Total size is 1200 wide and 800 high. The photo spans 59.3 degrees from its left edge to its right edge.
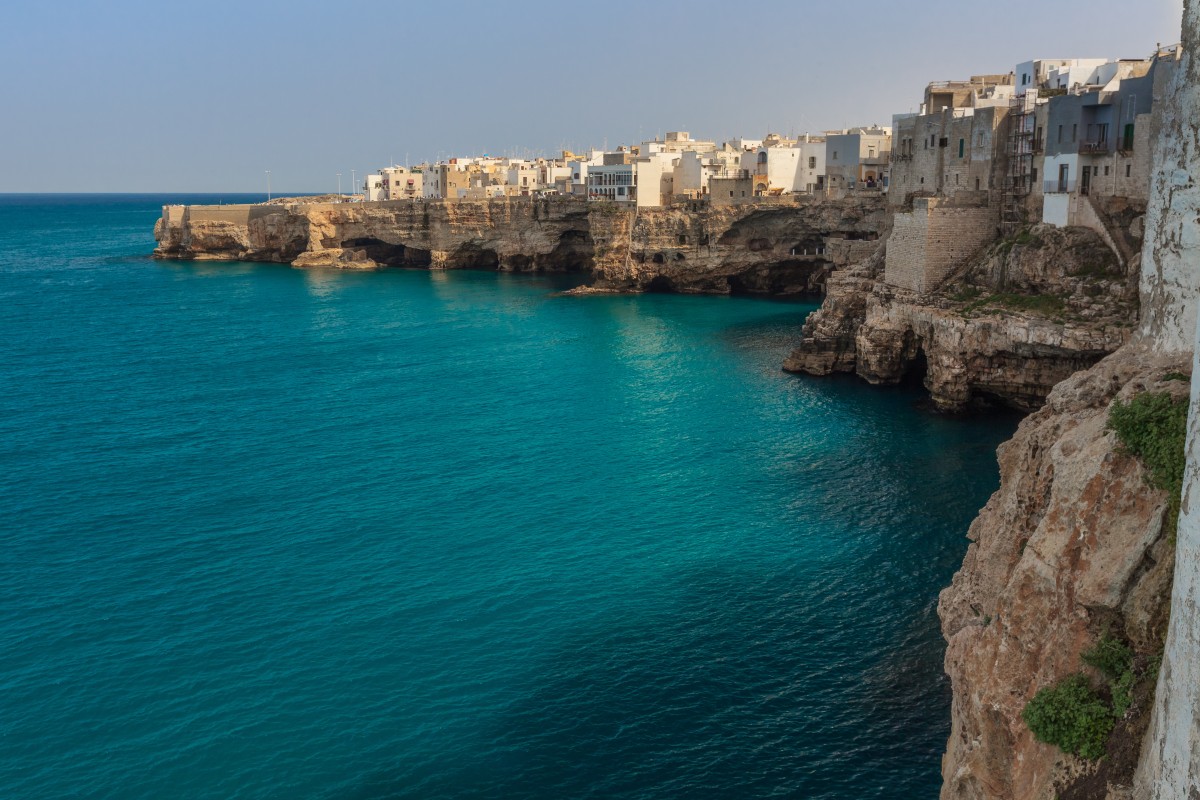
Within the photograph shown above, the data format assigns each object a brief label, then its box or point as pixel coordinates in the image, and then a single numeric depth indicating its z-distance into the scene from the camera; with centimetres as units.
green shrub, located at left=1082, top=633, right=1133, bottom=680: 1241
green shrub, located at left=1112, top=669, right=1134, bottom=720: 1219
